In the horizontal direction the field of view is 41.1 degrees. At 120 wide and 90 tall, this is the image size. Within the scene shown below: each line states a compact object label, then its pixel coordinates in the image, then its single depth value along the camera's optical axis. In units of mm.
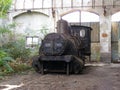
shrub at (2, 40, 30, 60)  9212
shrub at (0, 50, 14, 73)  7049
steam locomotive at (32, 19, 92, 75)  6736
